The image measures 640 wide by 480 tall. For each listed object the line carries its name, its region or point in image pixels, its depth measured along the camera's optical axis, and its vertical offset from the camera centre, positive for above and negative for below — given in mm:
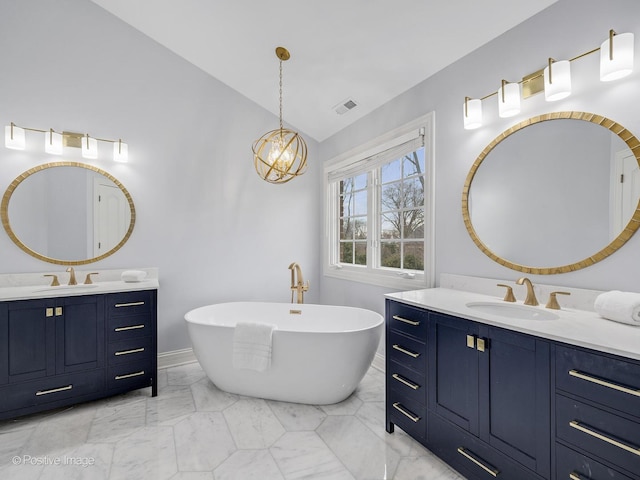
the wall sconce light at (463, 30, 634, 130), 1387 +835
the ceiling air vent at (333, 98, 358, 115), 3019 +1326
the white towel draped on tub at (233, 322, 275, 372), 2240 -728
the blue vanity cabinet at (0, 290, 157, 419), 2055 -740
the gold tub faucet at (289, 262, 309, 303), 3248 -438
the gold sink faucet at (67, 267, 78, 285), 2521 -264
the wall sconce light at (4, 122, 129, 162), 2408 +826
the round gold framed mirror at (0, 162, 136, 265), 2477 +253
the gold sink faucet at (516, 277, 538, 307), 1716 -275
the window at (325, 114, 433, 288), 2553 +308
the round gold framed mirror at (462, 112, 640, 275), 1498 +267
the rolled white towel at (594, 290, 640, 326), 1280 -270
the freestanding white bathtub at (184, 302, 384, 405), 2195 -855
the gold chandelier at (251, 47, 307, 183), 2539 +751
